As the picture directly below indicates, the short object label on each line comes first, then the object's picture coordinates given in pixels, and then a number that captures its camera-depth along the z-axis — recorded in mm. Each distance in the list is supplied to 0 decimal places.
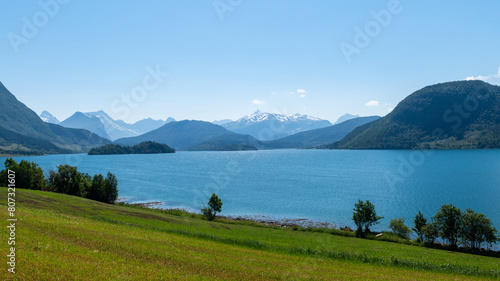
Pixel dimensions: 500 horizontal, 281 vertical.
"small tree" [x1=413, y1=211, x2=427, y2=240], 61900
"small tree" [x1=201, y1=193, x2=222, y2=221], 75812
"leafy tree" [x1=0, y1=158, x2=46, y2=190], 80625
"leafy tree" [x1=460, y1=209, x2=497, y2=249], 52094
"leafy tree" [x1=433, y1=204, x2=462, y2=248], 55719
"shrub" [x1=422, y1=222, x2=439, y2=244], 56656
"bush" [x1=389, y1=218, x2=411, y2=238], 64312
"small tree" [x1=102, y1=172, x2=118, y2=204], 90938
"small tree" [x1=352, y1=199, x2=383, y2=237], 65938
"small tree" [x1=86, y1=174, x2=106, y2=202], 90375
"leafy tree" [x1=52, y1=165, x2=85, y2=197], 89312
